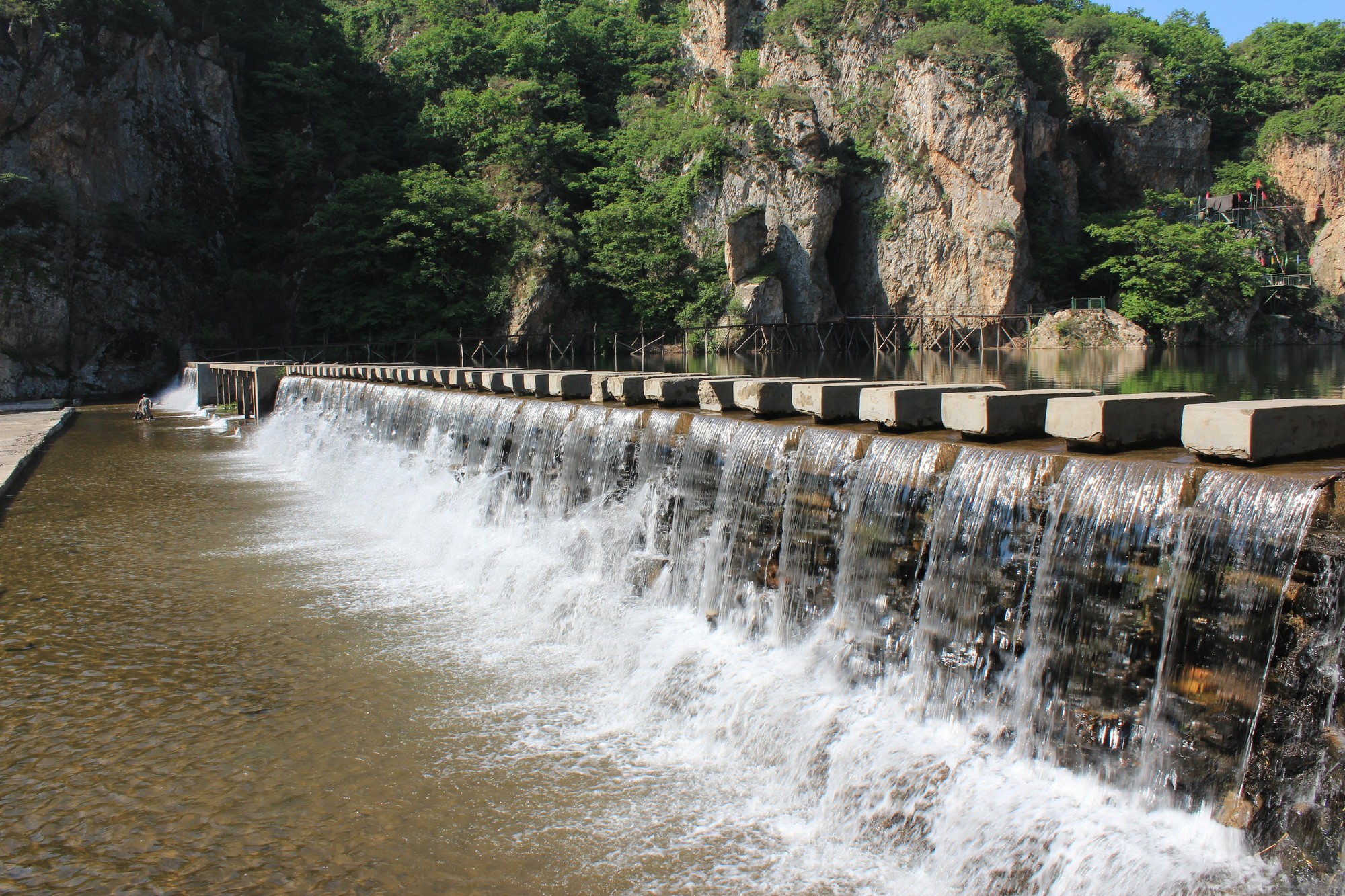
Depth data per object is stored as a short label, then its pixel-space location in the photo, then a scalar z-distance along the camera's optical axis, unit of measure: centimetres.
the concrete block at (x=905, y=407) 751
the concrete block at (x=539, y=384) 1414
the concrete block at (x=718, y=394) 991
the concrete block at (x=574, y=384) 1291
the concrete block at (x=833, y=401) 823
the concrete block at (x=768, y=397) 905
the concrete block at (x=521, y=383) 1450
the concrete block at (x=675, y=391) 1087
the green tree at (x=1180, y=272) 5072
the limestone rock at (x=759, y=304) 5100
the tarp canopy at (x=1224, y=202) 5962
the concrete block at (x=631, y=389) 1139
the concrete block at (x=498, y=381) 1523
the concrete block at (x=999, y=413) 661
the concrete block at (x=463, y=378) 1739
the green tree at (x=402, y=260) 4469
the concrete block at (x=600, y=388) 1202
